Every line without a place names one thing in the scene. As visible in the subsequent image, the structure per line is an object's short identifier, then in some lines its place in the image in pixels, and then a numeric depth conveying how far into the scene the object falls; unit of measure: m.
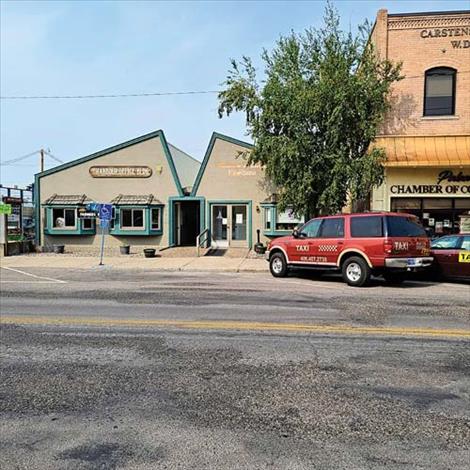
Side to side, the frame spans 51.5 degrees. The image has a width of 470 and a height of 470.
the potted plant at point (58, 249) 24.94
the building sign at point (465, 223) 20.20
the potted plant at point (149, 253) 22.50
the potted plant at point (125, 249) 24.22
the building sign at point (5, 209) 23.16
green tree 18.33
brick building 19.86
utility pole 57.09
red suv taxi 12.31
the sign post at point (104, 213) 19.75
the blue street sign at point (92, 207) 24.50
